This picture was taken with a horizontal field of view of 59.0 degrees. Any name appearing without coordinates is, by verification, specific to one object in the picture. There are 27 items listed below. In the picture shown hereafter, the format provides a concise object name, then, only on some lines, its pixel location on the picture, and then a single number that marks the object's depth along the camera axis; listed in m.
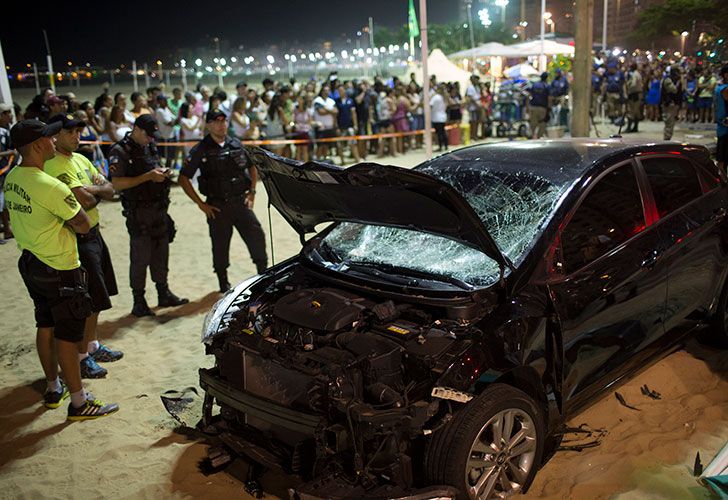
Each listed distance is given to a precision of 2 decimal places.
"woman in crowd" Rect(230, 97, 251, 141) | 13.37
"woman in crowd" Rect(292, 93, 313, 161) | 14.91
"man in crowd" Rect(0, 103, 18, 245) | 9.08
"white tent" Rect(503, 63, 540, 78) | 26.41
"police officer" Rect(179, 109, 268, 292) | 6.26
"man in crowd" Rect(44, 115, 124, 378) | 4.82
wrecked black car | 2.89
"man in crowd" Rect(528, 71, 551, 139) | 16.64
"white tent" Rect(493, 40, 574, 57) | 25.80
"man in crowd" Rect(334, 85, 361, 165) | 16.30
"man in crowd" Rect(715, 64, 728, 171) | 9.09
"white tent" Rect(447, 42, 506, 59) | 26.66
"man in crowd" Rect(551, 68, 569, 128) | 18.59
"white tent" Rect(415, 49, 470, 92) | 27.55
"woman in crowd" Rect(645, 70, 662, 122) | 20.19
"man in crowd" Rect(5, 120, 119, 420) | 4.00
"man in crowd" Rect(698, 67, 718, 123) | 19.50
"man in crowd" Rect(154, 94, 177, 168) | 14.41
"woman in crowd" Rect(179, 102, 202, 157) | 13.98
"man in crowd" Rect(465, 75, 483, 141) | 19.33
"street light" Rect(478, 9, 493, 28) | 64.06
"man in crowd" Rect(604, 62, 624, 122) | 20.91
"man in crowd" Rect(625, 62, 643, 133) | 18.45
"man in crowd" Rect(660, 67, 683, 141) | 15.51
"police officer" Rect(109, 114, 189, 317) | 5.88
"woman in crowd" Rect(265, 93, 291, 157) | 14.83
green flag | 22.19
